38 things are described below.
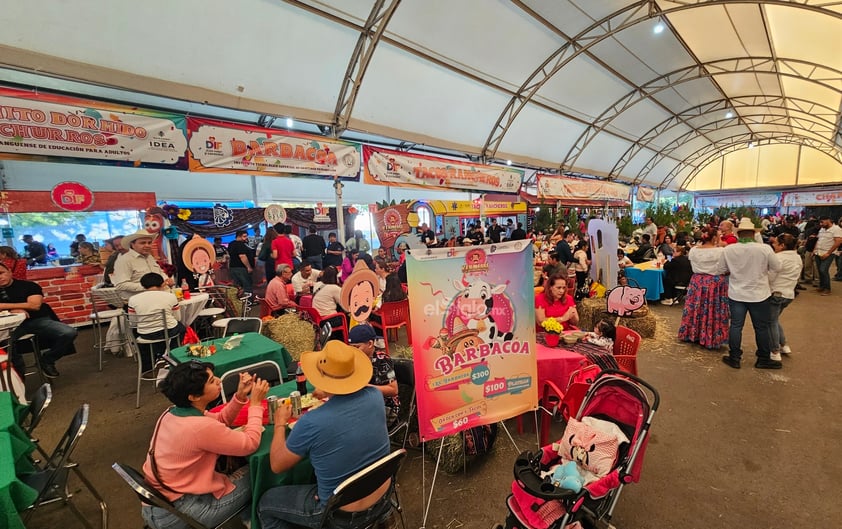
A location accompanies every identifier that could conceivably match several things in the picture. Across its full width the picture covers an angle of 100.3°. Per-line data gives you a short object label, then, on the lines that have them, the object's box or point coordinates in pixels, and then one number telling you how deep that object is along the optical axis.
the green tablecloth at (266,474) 1.88
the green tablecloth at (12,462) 1.52
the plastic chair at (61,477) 1.90
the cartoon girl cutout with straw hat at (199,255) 4.89
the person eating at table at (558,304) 3.56
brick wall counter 6.30
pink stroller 1.76
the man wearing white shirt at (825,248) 7.55
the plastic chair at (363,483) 1.53
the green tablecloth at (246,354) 2.98
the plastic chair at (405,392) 2.83
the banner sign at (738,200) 24.46
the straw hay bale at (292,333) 4.58
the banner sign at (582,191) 13.10
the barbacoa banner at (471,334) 2.13
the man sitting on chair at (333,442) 1.69
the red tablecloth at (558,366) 2.92
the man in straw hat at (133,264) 4.75
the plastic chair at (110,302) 4.73
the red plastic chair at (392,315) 4.94
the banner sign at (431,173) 7.71
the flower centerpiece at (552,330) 3.16
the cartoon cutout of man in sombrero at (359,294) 3.28
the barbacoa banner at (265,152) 5.51
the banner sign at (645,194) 21.55
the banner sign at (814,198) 21.72
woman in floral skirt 4.86
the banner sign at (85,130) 4.14
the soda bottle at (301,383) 2.67
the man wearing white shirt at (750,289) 4.04
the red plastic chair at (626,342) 3.21
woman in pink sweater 1.70
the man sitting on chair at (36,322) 3.90
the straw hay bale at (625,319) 5.43
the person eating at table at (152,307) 3.83
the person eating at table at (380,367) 2.50
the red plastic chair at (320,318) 4.62
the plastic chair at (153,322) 3.84
